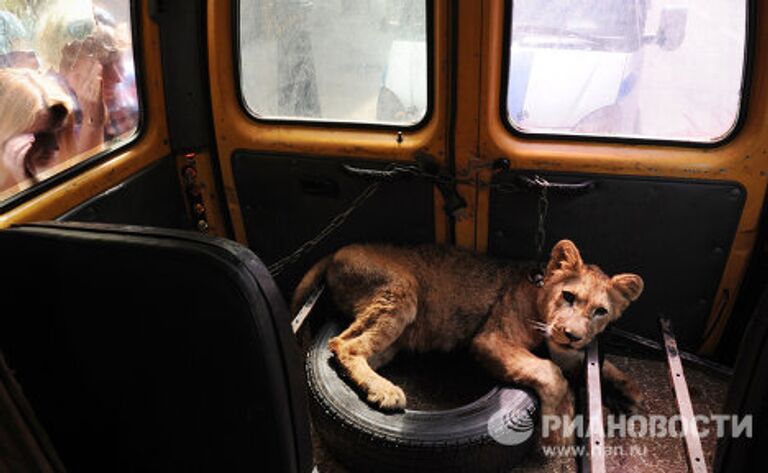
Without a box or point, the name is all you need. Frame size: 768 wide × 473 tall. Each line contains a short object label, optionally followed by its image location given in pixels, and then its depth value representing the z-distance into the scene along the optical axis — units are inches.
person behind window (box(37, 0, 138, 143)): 85.4
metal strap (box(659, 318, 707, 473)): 77.1
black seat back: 49.1
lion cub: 90.4
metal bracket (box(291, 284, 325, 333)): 100.9
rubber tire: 82.1
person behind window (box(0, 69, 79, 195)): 78.2
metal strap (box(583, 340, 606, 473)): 77.9
